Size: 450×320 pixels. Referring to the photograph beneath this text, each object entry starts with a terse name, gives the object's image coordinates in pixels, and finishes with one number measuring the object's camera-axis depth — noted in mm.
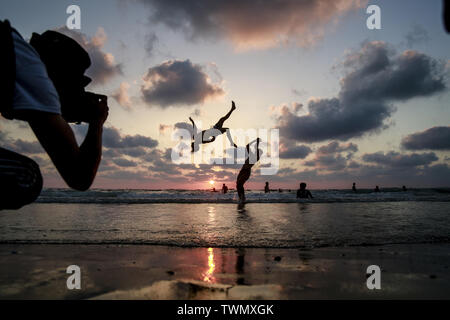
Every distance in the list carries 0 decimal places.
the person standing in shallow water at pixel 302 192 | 26500
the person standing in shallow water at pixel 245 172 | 21172
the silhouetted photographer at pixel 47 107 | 1367
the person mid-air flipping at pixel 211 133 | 14174
